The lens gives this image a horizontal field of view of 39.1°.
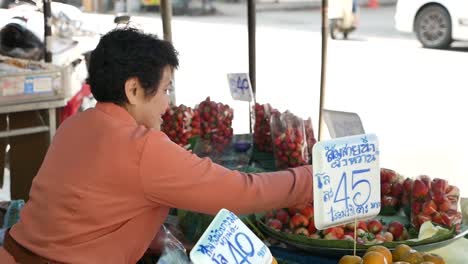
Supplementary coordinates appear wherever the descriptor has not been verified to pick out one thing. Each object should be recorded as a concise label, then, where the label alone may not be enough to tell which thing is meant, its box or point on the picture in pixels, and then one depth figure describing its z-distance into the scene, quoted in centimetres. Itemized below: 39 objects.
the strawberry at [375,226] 183
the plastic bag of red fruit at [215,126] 260
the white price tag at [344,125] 213
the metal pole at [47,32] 373
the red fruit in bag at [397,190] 205
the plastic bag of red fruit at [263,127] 261
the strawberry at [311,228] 182
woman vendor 159
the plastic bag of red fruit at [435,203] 184
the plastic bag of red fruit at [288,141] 229
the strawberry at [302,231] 181
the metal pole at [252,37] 339
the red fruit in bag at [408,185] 201
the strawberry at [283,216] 189
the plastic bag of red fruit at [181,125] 253
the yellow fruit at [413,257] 158
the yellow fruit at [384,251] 156
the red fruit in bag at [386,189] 206
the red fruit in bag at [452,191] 190
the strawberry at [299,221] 183
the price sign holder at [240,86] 271
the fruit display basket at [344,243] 173
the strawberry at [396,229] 183
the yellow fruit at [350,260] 155
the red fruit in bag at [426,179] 195
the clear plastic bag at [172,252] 164
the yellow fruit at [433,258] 162
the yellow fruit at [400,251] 162
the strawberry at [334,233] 177
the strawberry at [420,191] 192
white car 935
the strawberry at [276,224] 187
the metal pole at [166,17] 323
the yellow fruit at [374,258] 149
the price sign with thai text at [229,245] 123
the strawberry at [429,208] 186
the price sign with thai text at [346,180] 152
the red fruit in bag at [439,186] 190
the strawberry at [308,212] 184
